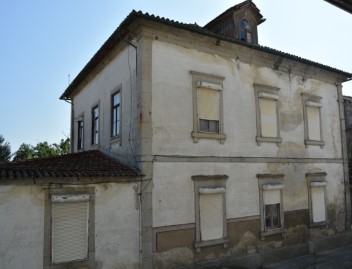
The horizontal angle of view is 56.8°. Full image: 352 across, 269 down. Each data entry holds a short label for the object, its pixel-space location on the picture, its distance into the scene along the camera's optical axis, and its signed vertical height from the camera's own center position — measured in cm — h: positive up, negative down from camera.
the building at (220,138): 1004 +127
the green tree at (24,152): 4655 +327
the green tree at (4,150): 3756 +284
